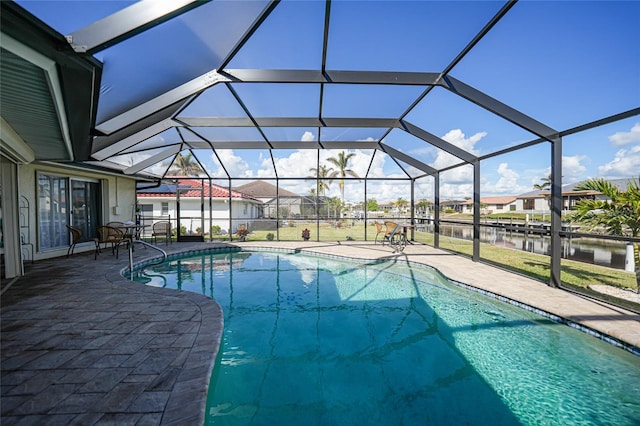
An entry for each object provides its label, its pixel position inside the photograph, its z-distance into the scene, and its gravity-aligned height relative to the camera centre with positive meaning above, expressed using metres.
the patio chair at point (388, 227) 9.70 -0.63
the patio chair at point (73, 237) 7.04 -0.62
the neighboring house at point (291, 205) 11.66 +0.21
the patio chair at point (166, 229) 9.52 -0.61
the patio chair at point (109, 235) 7.16 -0.59
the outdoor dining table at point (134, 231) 7.20 -0.60
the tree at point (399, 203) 17.31 +0.36
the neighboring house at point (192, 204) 14.73 +0.35
